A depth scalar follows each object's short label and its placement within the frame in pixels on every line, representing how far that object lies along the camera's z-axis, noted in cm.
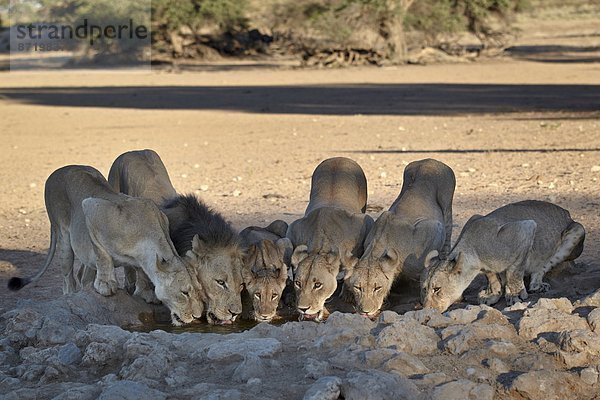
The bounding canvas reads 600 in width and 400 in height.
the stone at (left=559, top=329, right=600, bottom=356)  1145
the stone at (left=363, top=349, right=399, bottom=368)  1109
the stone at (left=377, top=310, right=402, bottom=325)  1241
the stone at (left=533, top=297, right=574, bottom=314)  1267
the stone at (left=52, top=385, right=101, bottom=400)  1056
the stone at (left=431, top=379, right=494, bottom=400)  1046
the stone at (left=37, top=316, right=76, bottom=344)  1279
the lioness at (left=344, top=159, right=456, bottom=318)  1463
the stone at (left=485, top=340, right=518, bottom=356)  1146
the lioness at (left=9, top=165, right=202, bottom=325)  1449
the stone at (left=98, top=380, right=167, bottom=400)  1030
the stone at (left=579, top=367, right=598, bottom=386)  1105
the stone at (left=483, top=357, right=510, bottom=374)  1116
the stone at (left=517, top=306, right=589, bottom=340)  1201
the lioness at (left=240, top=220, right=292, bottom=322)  1444
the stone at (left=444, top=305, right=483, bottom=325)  1239
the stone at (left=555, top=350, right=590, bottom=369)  1137
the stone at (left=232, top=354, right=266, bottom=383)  1091
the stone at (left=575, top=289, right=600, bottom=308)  1291
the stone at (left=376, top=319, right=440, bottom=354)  1158
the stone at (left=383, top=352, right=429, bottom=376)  1091
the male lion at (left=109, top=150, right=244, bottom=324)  1446
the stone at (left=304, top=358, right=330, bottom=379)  1089
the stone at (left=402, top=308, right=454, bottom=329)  1235
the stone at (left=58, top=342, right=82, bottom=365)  1180
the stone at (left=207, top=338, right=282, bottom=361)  1155
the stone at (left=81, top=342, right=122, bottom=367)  1173
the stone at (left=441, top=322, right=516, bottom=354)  1159
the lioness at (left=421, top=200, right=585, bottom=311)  1455
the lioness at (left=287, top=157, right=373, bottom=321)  1455
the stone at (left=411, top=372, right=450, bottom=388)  1067
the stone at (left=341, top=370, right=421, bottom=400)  1026
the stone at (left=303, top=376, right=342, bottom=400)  1018
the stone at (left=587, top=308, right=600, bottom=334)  1198
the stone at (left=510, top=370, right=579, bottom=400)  1075
